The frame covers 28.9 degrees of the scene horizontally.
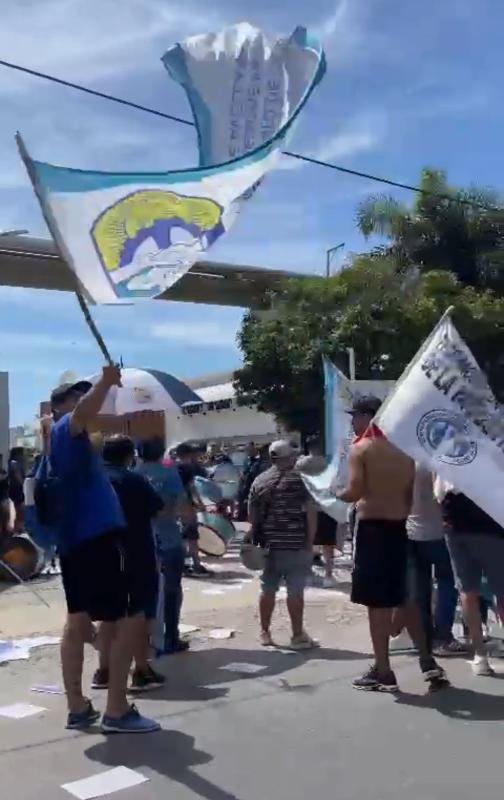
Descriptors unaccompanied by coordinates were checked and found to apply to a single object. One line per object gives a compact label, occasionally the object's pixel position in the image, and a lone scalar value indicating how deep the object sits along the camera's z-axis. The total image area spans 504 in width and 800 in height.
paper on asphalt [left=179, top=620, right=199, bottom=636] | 8.23
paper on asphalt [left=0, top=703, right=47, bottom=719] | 5.81
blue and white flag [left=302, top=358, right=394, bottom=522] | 9.95
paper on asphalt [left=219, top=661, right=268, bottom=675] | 6.80
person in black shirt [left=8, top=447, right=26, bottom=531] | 14.16
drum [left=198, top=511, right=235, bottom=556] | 12.44
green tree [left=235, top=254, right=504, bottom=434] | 18.92
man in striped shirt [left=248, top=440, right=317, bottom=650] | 7.50
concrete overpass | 24.22
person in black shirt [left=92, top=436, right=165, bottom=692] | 5.54
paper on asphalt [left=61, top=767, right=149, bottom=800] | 4.48
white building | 40.16
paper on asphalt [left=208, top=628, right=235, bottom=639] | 8.02
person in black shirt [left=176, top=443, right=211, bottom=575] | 10.84
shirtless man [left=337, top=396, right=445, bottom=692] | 6.02
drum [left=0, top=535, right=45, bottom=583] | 11.27
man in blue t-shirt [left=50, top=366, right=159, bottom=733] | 5.24
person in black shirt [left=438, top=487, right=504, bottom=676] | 6.49
